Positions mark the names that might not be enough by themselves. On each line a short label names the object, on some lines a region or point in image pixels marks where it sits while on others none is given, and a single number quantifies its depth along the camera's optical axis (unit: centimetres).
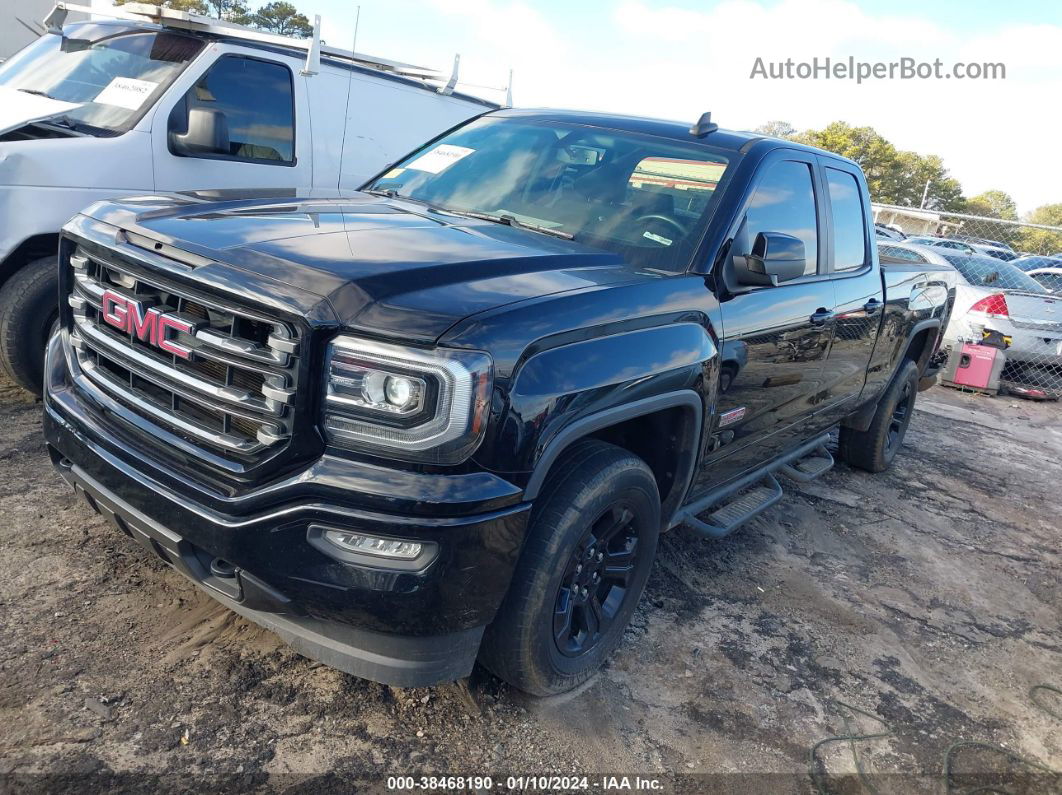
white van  424
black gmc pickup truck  208
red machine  955
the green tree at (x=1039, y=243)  3294
